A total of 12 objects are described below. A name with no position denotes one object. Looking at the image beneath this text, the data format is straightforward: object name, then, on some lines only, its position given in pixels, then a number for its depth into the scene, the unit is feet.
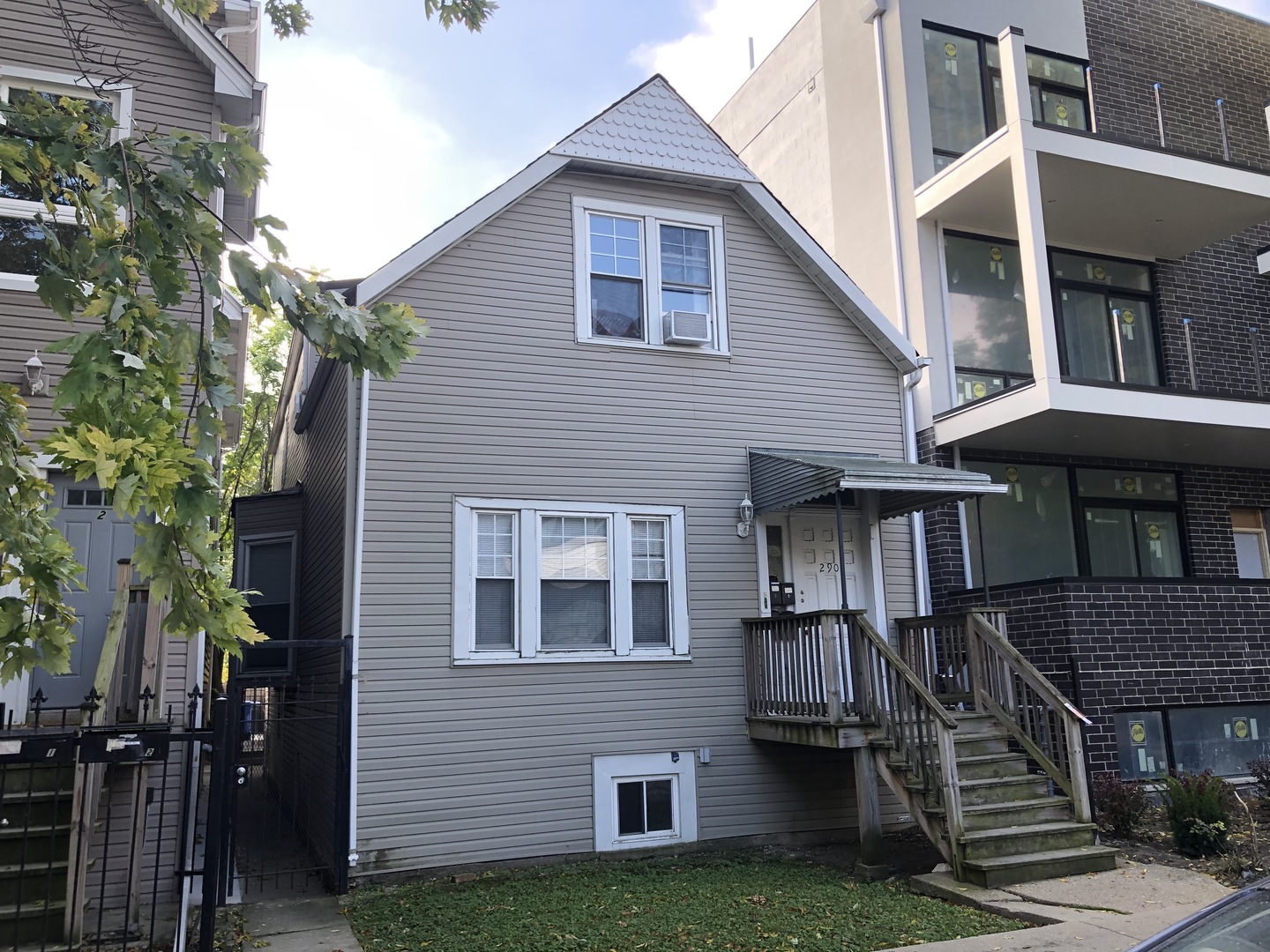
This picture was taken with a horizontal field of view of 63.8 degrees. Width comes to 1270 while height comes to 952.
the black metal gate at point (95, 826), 19.42
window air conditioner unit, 36.60
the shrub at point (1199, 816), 28.71
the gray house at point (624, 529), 31.24
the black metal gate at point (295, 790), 29.17
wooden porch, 27.32
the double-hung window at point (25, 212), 28.35
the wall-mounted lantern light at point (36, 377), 27.53
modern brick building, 36.99
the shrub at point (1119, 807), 31.50
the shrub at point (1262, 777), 33.88
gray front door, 27.68
